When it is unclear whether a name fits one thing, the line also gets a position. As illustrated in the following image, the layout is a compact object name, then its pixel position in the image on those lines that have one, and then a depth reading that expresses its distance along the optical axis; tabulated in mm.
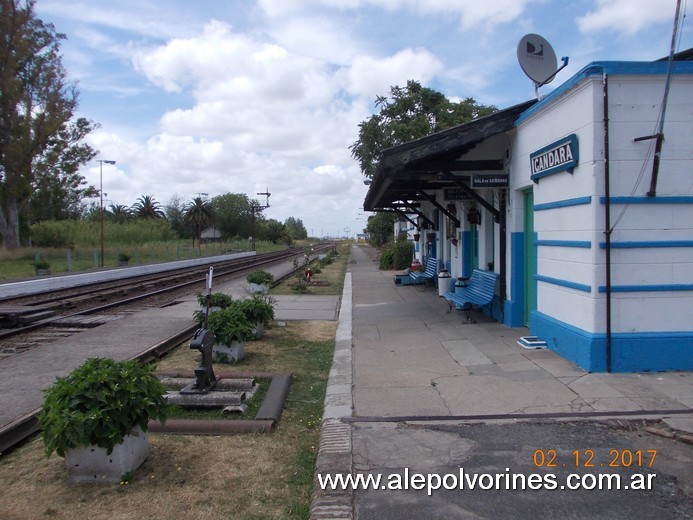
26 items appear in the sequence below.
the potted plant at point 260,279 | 15039
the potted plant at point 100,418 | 3764
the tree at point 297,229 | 185875
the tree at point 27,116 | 42000
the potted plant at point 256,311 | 8969
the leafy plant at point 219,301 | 9852
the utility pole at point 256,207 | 74375
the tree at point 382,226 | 45125
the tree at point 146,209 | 98062
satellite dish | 9148
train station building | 6359
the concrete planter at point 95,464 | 3953
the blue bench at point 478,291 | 10070
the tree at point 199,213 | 85131
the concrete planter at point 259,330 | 9305
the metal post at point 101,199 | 33944
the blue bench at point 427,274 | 17814
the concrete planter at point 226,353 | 7656
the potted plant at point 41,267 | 27531
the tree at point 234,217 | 113000
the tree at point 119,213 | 88875
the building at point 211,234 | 102375
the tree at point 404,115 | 29516
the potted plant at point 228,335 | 7574
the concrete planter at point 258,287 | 13391
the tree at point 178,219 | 98812
